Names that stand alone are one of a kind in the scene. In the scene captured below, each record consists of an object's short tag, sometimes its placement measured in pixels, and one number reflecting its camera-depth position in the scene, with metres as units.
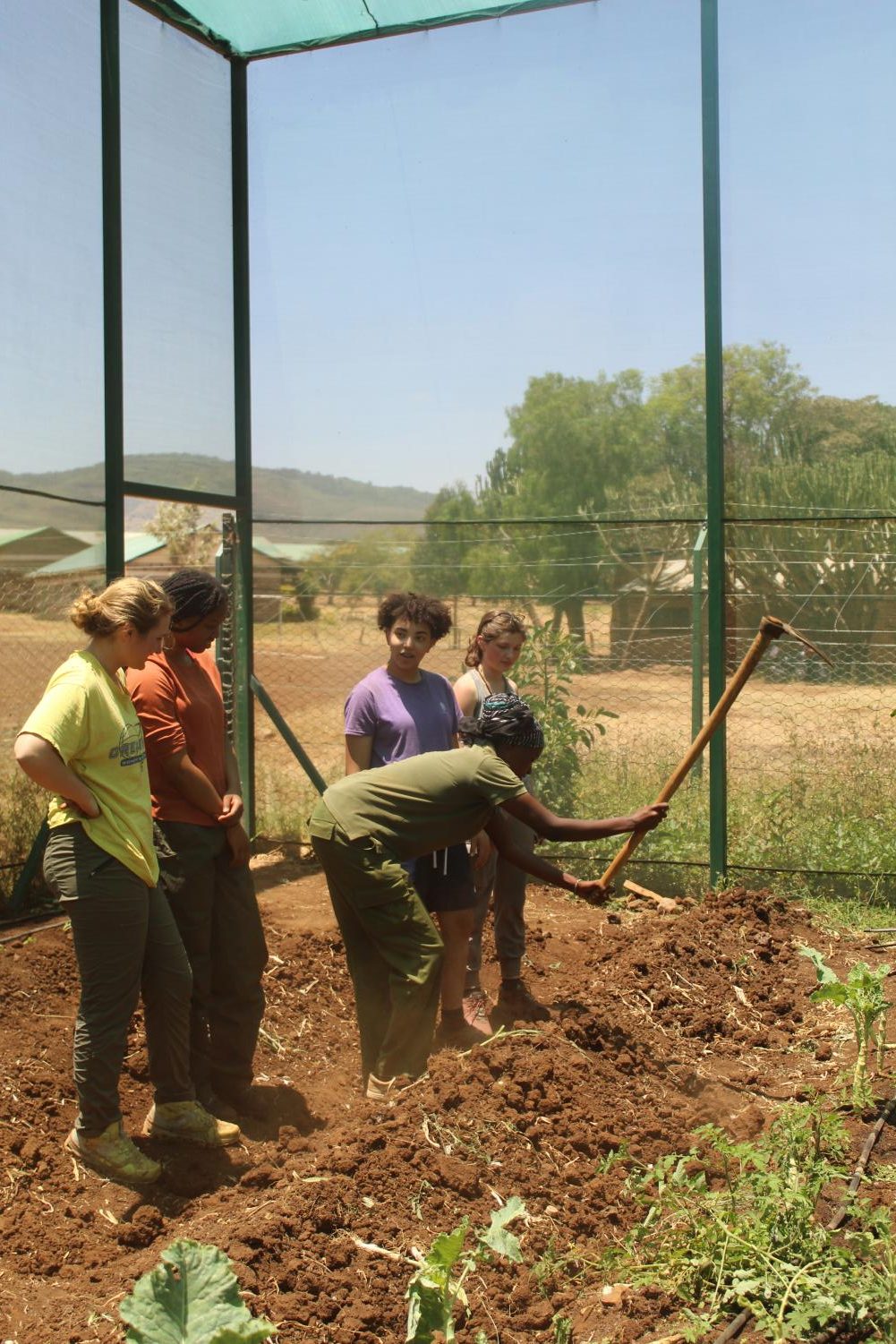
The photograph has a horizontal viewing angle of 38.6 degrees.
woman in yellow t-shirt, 3.77
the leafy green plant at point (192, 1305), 2.36
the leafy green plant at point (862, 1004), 4.18
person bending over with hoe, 4.18
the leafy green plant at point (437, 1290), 2.54
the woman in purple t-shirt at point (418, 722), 4.70
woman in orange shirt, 4.25
